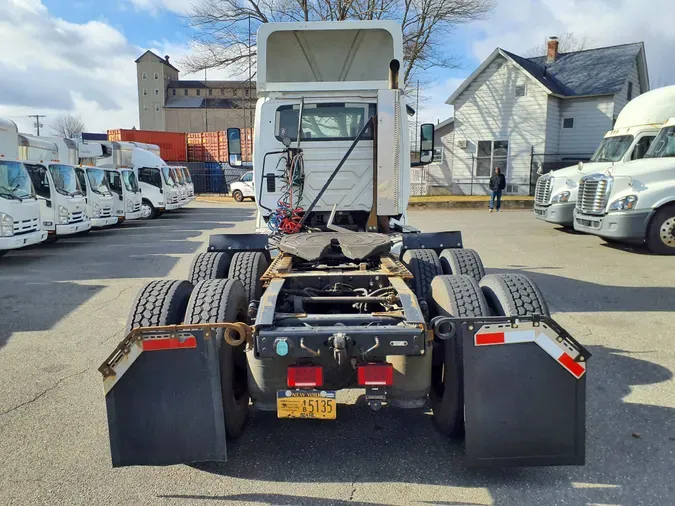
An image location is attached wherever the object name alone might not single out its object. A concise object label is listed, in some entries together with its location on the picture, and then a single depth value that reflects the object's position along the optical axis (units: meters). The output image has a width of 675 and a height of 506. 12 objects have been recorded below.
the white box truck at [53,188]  12.58
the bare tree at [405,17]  26.59
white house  25.25
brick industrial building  86.94
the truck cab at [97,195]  15.23
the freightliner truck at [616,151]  12.39
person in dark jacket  21.03
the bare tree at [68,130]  84.35
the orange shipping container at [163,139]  37.84
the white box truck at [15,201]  10.38
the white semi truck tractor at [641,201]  10.81
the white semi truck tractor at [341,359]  2.96
